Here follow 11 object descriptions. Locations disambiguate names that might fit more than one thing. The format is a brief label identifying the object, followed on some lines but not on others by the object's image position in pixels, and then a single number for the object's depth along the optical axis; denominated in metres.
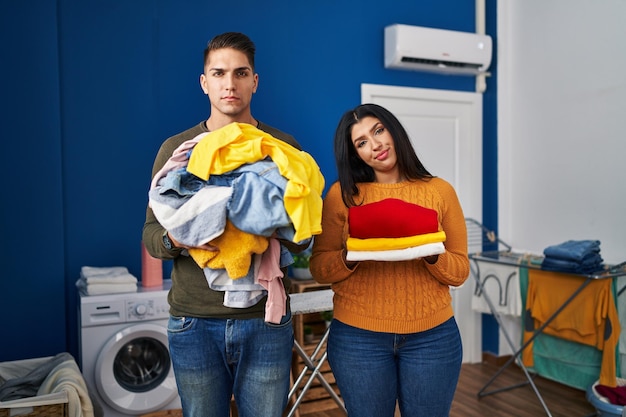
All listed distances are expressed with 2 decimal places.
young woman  1.58
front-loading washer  3.05
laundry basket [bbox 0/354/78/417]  2.42
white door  4.41
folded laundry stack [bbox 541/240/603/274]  3.15
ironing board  2.52
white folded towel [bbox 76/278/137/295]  3.10
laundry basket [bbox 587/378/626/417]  3.02
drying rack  3.15
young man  1.46
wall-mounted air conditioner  4.12
